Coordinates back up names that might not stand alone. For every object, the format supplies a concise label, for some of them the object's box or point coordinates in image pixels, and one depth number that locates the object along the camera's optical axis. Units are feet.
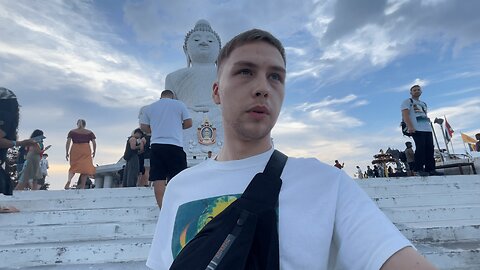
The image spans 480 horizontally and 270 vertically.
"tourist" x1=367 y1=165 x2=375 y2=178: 48.98
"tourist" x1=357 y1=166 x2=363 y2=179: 52.49
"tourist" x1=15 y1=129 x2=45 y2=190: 20.99
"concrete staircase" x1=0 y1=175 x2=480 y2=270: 9.03
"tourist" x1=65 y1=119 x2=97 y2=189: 21.75
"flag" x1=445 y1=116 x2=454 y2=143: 54.75
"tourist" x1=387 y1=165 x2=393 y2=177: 40.83
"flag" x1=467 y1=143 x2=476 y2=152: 55.11
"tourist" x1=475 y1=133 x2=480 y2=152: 32.73
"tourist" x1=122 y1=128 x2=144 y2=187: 20.70
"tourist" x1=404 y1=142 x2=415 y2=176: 29.84
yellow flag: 51.87
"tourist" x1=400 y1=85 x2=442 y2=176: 18.40
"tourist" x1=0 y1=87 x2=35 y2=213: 12.30
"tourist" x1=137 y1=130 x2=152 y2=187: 23.99
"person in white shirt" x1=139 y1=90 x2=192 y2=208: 12.80
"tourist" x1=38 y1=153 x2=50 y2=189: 30.70
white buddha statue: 43.93
